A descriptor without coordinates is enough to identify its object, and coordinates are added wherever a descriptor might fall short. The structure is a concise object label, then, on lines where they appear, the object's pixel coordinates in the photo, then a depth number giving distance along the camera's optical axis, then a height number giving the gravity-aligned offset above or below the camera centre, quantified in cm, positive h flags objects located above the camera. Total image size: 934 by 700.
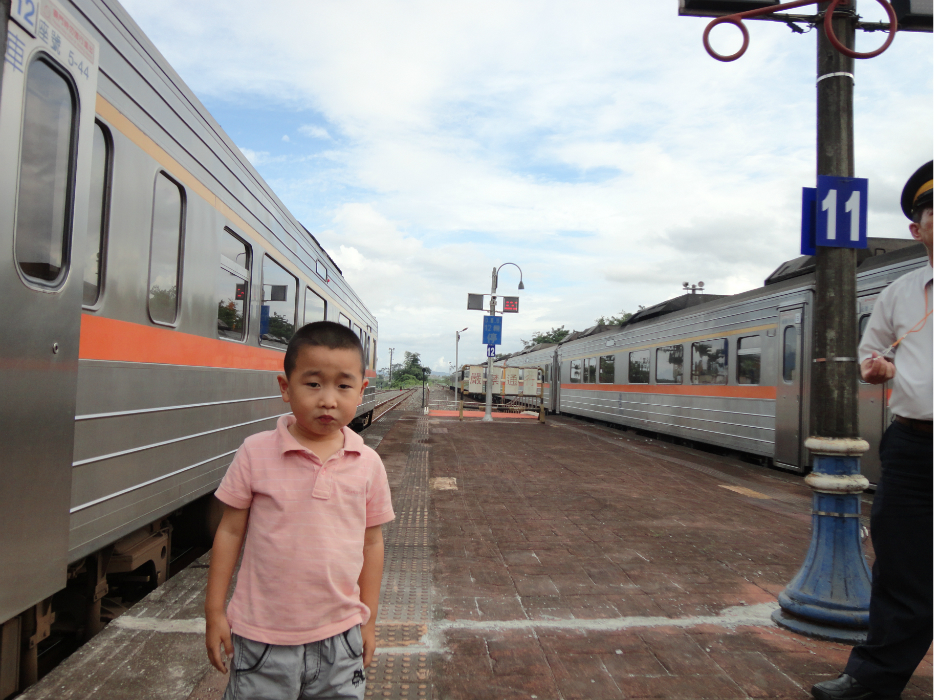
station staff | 256 -41
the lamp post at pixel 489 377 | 1961 -2
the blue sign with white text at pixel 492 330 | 2069 +145
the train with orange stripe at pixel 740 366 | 813 +32
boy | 178 -48
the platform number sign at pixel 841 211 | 364 +95
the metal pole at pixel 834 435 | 347 -25
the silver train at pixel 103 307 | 241 +27
